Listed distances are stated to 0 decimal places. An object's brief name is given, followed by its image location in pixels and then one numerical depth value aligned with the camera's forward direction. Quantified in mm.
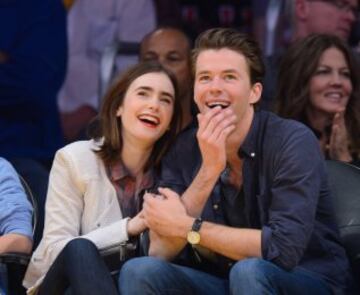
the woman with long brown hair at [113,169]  9914
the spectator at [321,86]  11555
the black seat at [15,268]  9742
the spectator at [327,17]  13437
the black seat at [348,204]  9789
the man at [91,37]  15070
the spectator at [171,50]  12602
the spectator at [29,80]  12125
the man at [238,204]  8906
